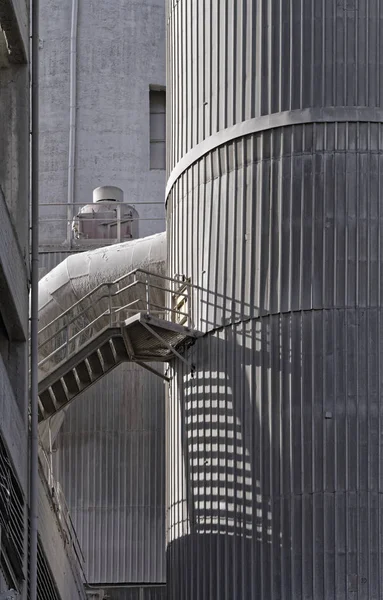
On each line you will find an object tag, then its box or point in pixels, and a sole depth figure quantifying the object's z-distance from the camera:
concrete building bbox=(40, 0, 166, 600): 42.38
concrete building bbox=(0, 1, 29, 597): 25.95
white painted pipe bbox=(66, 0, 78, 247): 49.84
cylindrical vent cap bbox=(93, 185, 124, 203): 45.86
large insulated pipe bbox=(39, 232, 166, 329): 39.72
